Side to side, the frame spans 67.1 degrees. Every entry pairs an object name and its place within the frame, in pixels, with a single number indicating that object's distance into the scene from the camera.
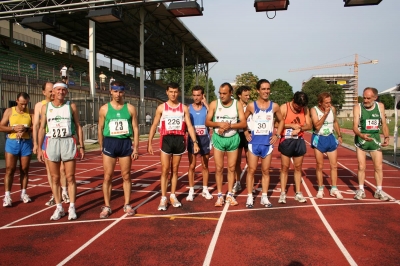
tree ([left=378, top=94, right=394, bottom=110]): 98.41
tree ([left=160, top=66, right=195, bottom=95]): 46.97
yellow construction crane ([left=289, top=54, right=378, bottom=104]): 140.62
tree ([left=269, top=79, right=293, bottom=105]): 76.39
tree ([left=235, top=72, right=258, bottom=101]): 50.34
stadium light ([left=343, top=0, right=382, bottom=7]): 8.80
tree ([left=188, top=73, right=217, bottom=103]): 54.28
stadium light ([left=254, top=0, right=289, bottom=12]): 9.26
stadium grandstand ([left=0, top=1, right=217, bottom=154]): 15.14
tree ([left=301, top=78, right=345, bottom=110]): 75.31
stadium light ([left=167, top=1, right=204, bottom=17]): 10.41
